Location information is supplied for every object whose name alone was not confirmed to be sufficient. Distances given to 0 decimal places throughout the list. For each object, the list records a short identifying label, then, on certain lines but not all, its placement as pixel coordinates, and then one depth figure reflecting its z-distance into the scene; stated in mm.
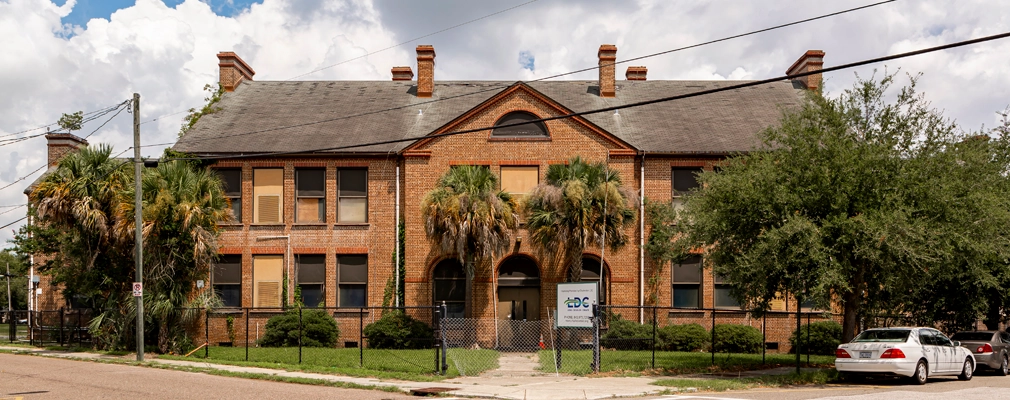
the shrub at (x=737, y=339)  30406
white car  19344
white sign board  21281
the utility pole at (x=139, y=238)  26344
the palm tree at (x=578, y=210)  29516
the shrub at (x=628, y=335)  29766
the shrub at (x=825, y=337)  30500
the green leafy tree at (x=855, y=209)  20016
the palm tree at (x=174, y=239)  28188
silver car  23203
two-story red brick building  32531
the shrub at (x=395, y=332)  30141
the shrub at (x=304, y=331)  30984
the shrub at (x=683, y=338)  30734
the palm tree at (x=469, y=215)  29656
